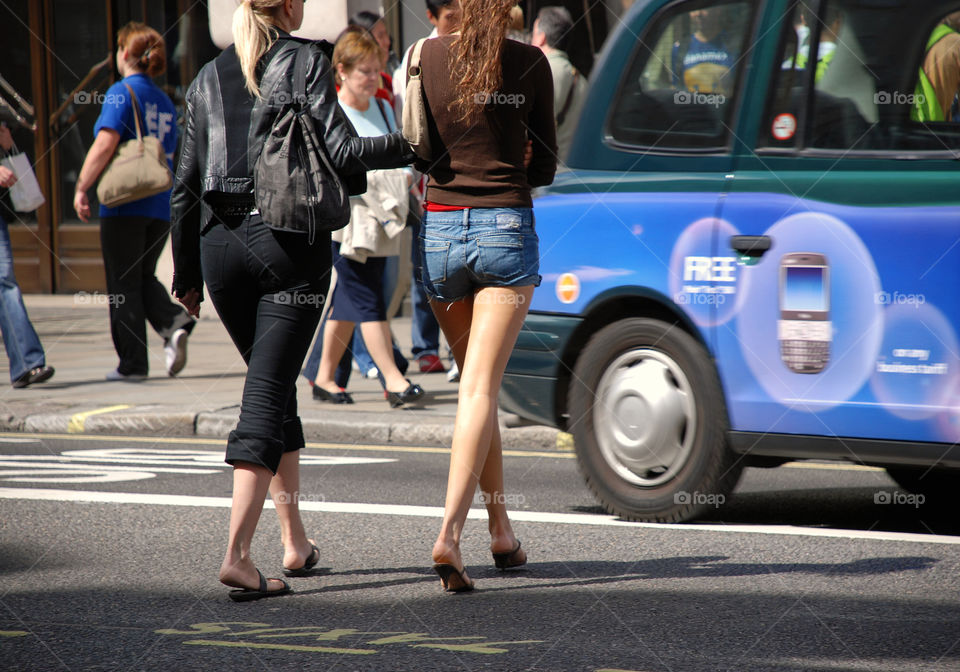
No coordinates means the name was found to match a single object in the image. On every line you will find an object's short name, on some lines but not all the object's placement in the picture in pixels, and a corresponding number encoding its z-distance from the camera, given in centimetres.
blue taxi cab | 957
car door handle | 1005
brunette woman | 859
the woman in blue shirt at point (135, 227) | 1902
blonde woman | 848
